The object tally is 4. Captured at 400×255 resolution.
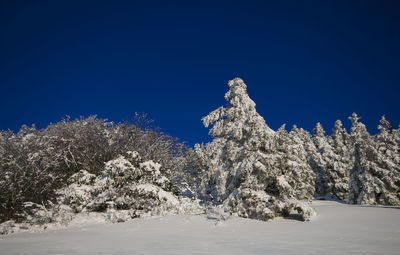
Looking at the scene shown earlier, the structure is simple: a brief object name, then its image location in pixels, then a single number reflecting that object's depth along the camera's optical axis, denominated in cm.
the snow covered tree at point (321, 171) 3769
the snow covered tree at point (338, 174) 3588
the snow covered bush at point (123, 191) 1603
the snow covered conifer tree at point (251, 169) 1225
